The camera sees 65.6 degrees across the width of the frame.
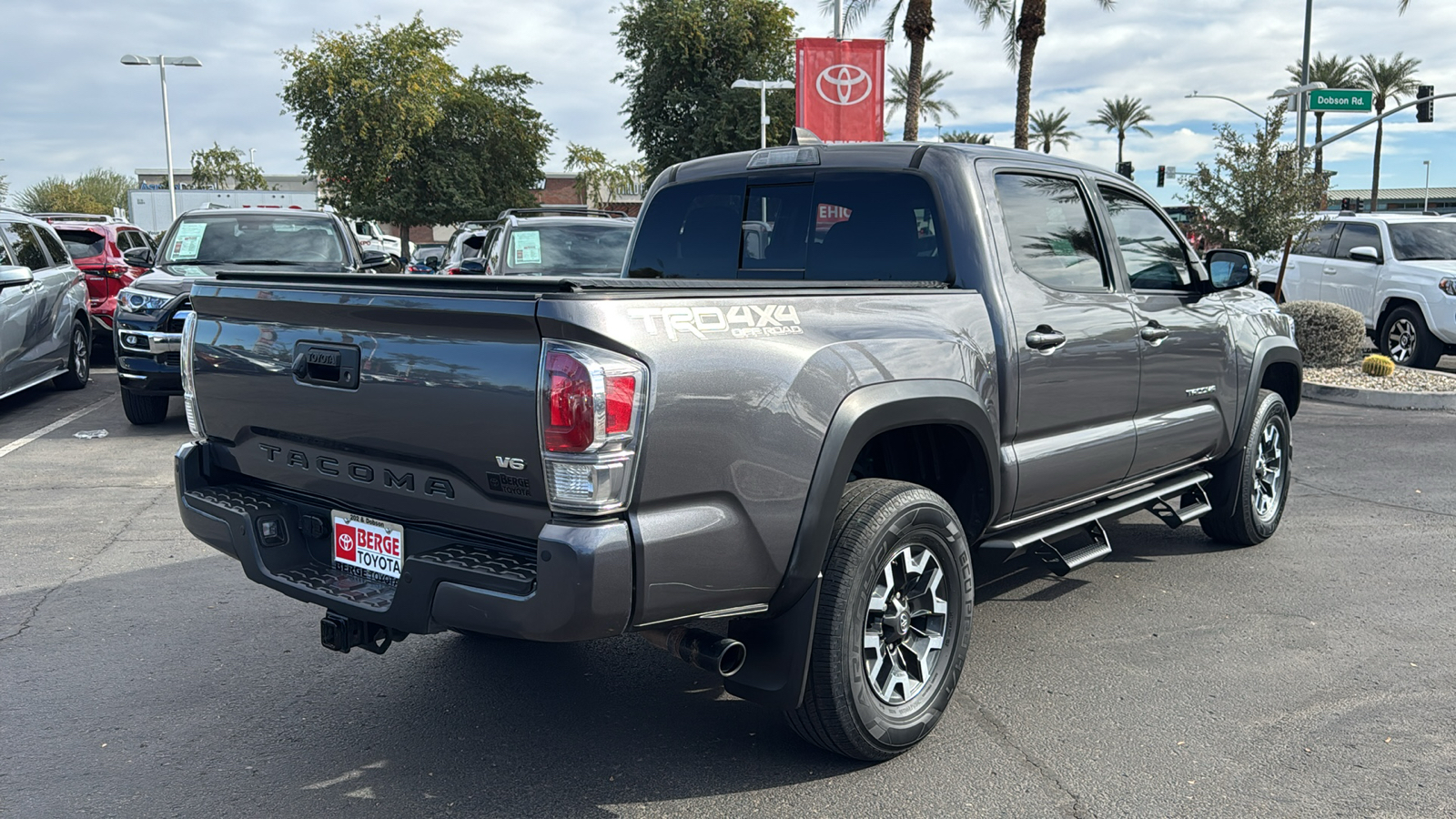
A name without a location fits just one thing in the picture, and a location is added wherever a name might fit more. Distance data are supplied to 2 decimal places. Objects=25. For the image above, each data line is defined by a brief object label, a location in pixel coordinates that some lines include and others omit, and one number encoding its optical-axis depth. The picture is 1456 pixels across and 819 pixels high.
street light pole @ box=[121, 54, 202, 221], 31.16
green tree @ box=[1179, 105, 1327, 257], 14.05
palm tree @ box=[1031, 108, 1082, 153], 55.66
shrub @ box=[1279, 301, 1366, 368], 13.41
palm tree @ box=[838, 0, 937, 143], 23.78
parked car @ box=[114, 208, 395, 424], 9.34
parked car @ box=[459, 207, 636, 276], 10.84
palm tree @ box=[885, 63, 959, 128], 43.16
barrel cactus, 12.95
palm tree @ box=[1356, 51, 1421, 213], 48.09
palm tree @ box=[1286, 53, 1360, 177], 45.62
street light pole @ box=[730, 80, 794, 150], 25.67
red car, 14.17
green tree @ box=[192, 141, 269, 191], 52.69
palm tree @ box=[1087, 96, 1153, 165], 60.84
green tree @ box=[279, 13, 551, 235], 34.38
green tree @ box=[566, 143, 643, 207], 39.69
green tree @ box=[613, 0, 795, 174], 36.81
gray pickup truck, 2.83
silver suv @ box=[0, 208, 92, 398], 9.93
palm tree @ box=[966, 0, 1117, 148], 22.16
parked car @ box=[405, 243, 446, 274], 13.45
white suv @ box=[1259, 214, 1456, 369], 13.83
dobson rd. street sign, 24.95
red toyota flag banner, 16.78
